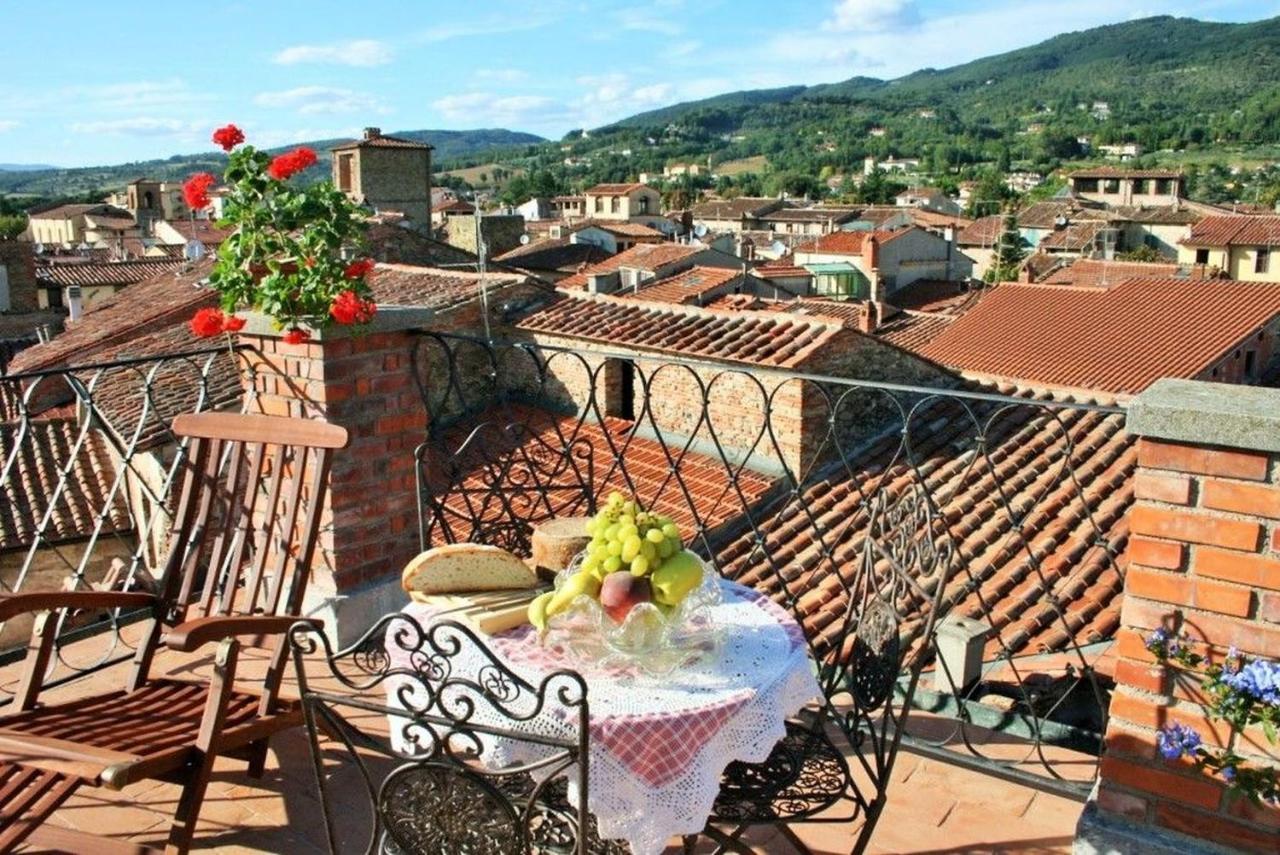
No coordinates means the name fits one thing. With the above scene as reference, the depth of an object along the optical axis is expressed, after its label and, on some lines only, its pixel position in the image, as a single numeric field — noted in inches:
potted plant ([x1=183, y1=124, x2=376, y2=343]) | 144.3
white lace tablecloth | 79.4
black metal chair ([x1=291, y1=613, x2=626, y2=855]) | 75.3
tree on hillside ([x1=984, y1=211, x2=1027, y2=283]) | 1810.4
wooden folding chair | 88.6
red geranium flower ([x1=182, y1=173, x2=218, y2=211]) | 150.4
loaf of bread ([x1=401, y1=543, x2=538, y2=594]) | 98.0
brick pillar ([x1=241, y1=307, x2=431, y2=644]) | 148.6
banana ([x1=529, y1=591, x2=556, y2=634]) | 86.6
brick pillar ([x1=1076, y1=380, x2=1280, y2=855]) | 86.2
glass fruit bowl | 85.1
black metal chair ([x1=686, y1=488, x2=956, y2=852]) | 90.4
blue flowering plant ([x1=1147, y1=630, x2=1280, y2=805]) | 83.7
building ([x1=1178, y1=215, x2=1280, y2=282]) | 1685.5
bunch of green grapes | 85.3
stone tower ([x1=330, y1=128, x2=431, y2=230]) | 1407.5
